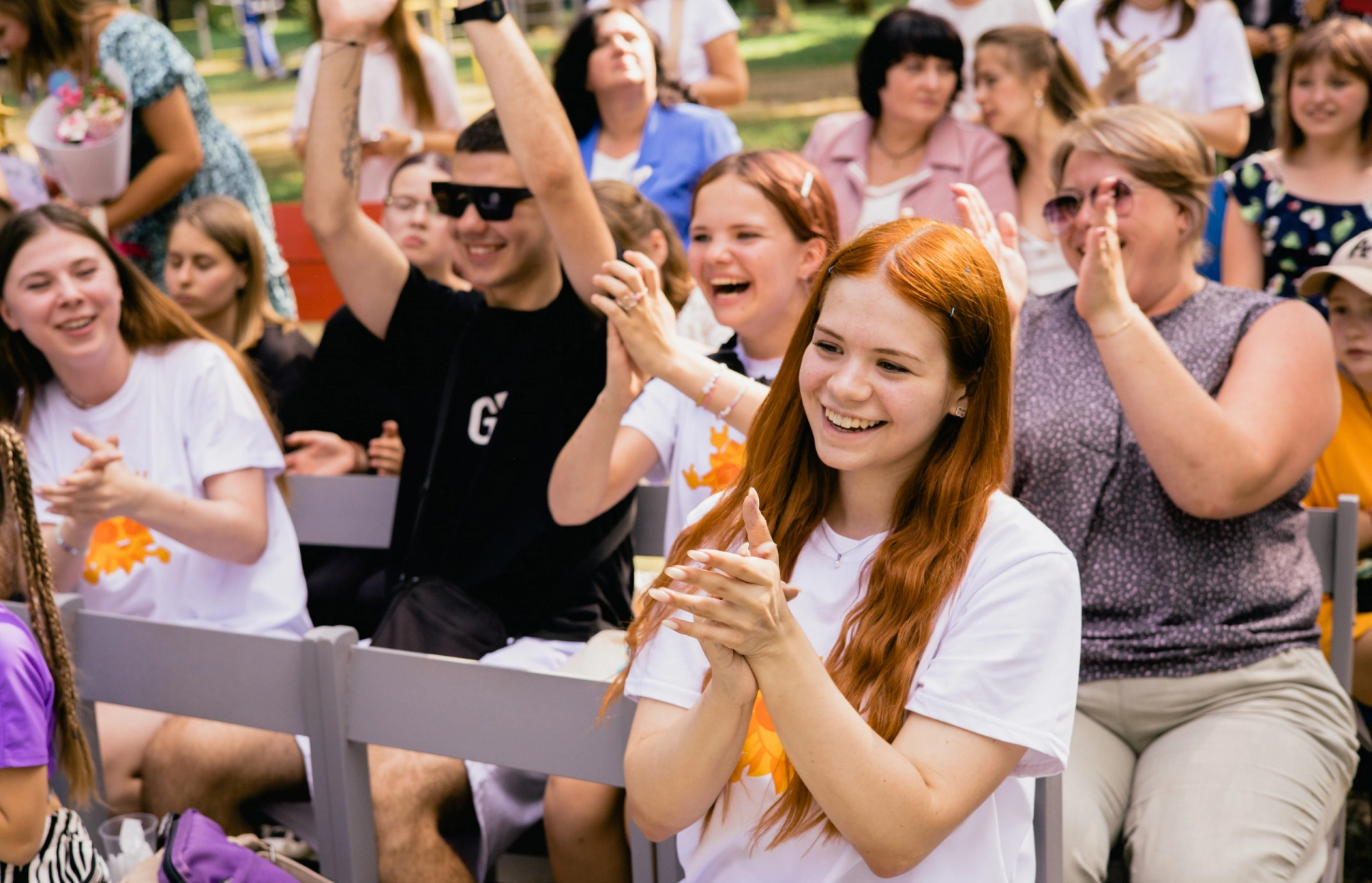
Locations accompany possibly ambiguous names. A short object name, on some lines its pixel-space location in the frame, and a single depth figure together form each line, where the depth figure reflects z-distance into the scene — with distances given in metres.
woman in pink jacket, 3.88
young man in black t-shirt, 2.54
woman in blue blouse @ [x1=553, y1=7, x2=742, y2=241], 3.99
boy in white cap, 2.66
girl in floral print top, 3.37
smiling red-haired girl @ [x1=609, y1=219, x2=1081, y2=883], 1.38
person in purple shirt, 1.77
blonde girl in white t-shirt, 2.71
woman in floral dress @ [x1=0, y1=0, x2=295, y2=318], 3.83
